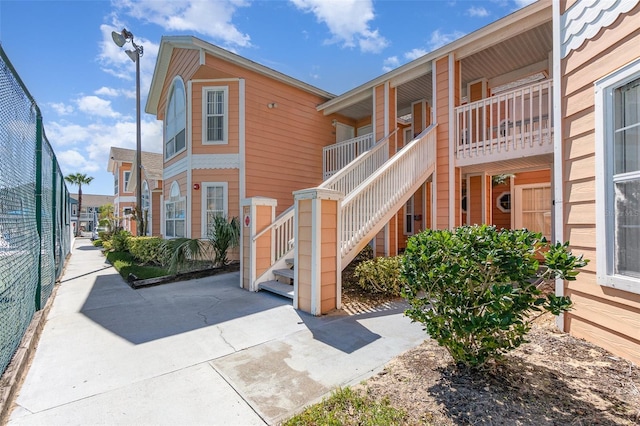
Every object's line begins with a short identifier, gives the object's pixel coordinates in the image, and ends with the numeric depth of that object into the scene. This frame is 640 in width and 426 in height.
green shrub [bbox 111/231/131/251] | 12.17
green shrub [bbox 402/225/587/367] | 2.15
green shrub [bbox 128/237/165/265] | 8.60
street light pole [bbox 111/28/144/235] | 11.02
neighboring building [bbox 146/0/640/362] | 2.99
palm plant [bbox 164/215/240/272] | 7.59
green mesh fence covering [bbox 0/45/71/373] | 2.75
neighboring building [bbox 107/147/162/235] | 13.98
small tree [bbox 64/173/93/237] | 38.50
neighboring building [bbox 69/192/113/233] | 47.22
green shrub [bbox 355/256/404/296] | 5.17
